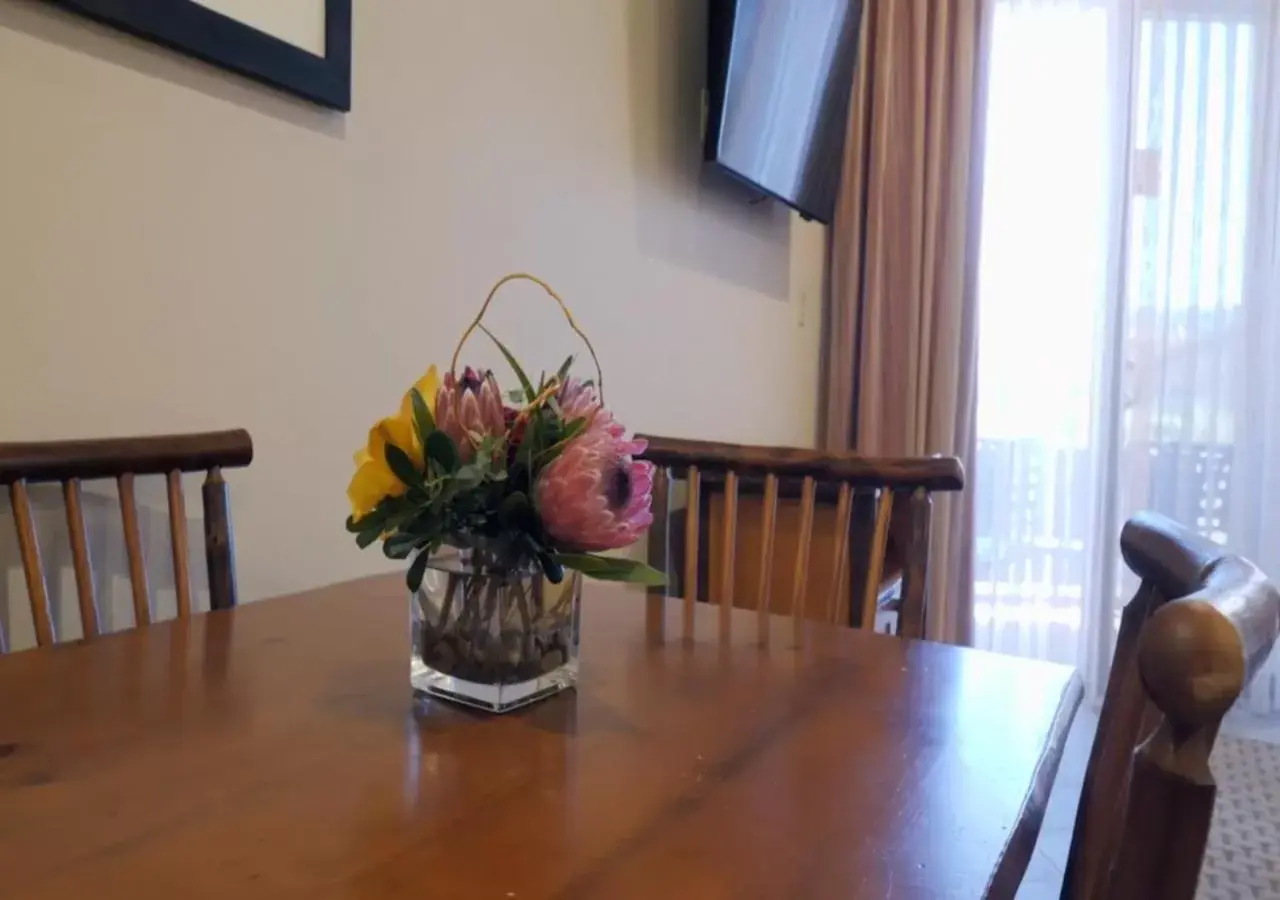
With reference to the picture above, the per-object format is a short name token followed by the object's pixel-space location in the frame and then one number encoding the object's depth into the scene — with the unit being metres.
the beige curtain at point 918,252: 3.16
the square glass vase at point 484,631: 0.74
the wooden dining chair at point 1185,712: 0.34
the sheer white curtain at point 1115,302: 3.17
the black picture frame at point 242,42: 1.06
